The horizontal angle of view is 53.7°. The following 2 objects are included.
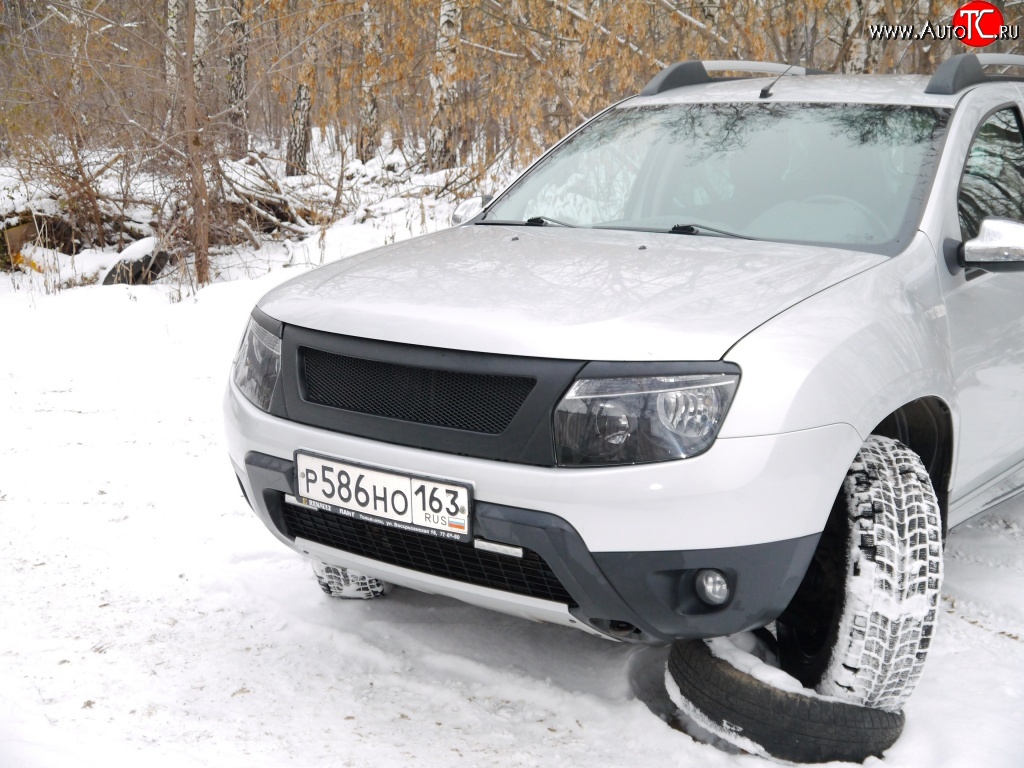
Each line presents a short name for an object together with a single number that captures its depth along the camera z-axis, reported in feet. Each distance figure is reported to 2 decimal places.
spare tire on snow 7.17
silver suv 6.52
